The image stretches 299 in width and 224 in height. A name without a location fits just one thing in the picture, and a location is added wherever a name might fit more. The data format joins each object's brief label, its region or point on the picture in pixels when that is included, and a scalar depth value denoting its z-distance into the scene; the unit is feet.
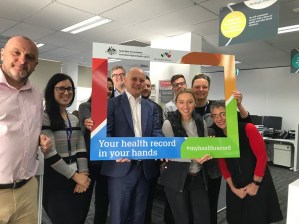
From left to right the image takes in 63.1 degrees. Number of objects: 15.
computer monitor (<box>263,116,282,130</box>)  25.08
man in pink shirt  4.22
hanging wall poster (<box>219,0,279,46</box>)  8.96
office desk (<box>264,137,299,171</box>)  19.95
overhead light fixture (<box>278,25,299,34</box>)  14.87
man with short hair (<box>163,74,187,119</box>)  8.30
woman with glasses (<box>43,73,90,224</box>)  5.63
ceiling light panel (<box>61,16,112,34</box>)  14.98
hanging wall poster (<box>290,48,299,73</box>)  18.72
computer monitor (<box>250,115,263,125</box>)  25.63
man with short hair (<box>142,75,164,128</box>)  8.99
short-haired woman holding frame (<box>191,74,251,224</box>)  7.89
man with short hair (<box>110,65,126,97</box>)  8.84
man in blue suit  6.28
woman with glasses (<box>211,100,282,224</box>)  6.37
